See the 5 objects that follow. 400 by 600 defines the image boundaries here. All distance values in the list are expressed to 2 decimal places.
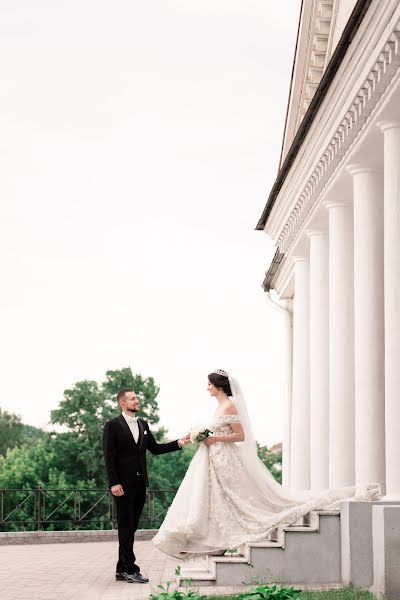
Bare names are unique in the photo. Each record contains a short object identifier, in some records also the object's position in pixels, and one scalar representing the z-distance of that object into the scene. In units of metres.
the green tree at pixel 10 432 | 93.12
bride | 13.45
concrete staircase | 12.69
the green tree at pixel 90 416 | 65.19
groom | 13.78
